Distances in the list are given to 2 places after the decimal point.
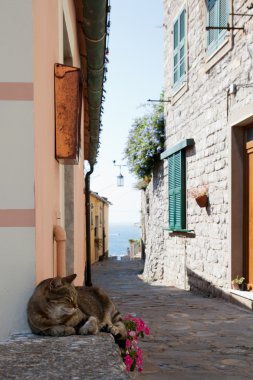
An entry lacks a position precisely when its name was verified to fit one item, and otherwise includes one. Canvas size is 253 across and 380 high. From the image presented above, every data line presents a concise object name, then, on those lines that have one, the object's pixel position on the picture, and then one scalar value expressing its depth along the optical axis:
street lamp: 18.97
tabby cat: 2.20
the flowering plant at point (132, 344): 2.67
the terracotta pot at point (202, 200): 7.86
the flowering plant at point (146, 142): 11.28
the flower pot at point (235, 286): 6.72
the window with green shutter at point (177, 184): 9.30
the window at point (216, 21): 7.10
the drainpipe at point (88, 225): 10.24
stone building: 6.68
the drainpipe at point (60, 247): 2.86
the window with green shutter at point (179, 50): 9.49
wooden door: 6.59
